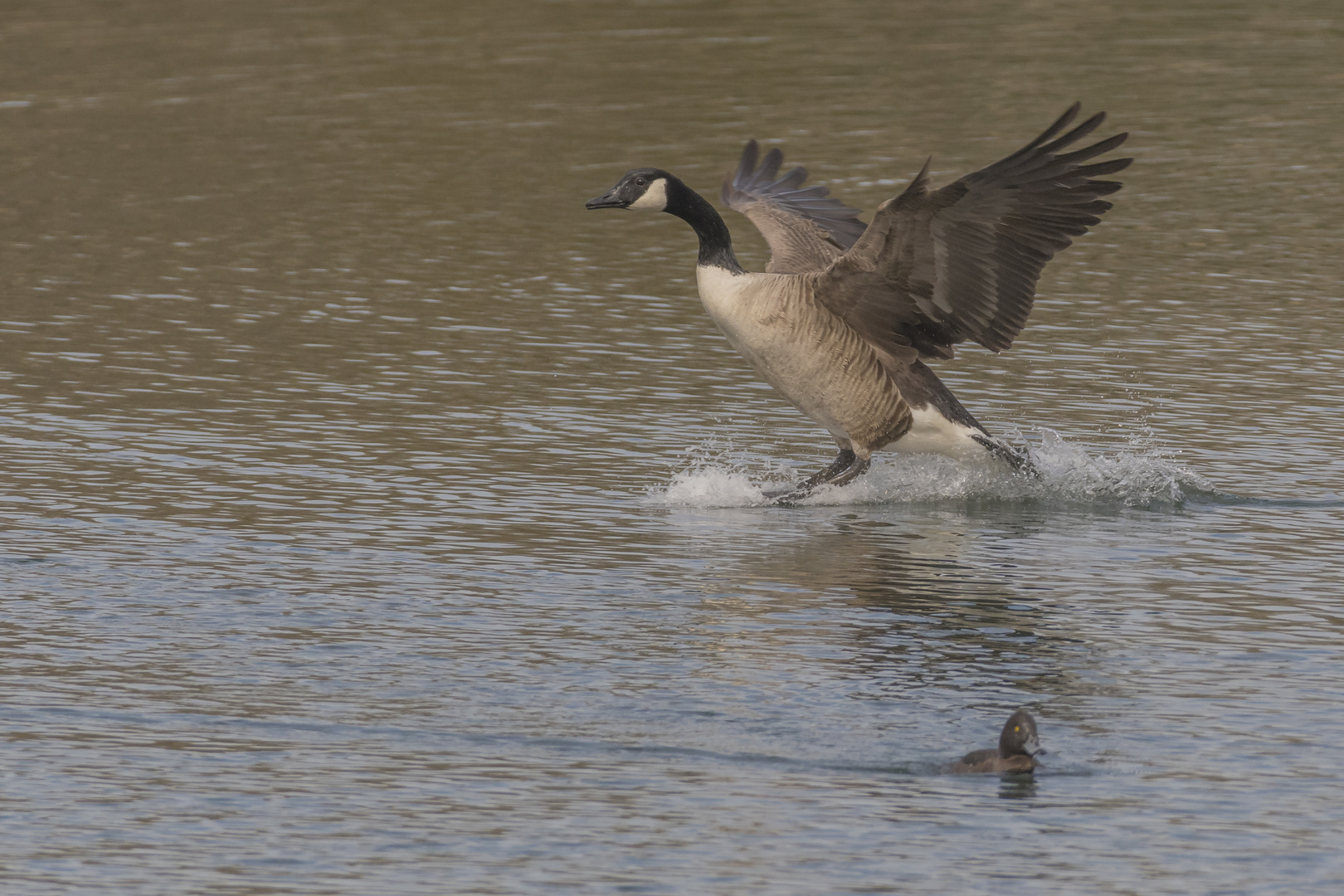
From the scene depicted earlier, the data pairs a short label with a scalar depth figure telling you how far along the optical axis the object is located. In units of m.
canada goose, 22.06
